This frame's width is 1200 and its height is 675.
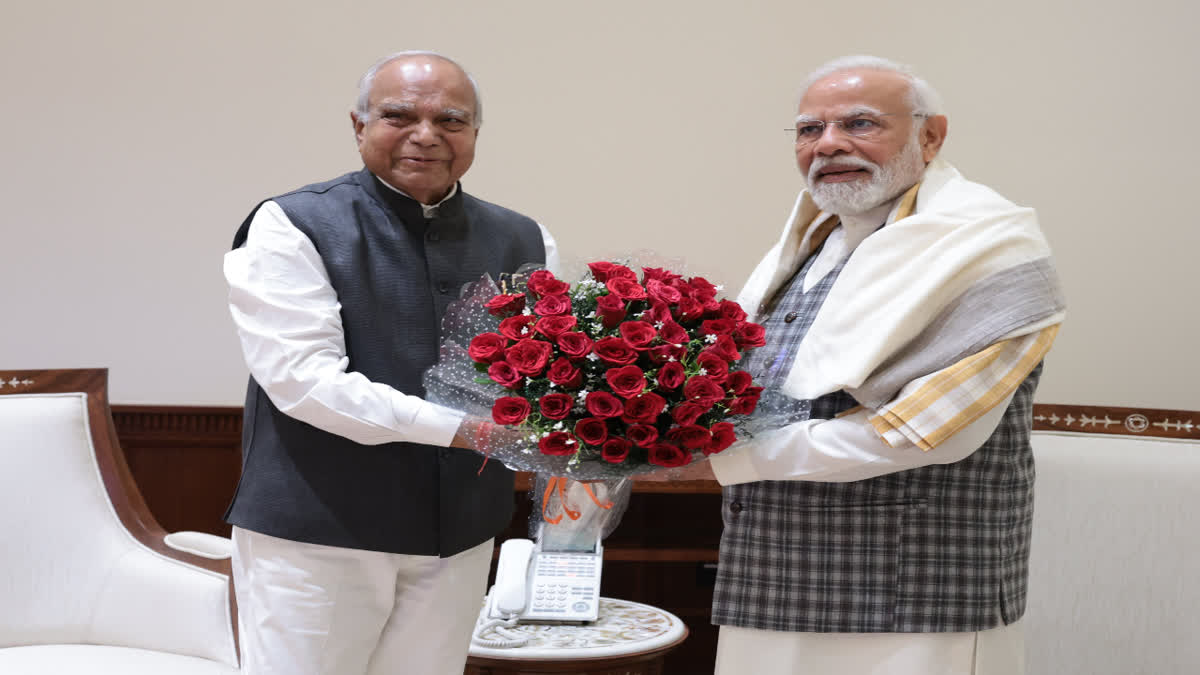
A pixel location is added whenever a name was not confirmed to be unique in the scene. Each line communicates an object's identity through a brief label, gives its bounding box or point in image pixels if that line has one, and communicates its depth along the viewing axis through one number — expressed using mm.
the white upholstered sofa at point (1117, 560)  2637
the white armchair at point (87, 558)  2676
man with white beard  1776
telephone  2719
